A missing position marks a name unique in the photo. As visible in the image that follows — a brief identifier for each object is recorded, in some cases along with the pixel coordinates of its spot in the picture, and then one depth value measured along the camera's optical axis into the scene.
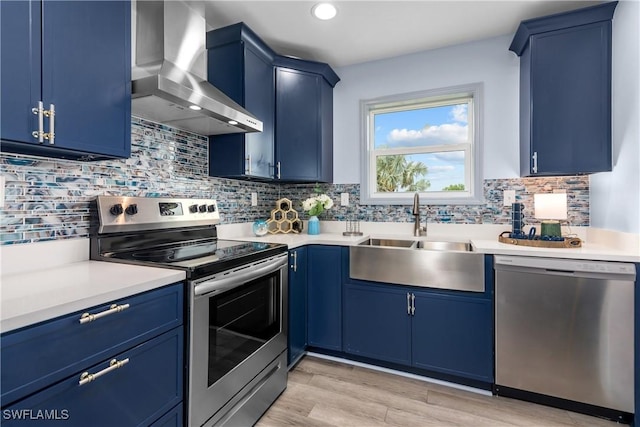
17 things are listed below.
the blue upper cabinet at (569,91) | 1.93
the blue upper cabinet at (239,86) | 2.17
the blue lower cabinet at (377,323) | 2.10
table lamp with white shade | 2.03
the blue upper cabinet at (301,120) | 2.53
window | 2.59
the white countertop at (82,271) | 0.87
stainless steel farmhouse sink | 1.92
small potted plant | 2.69
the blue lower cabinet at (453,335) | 1.91
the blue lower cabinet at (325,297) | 2.28
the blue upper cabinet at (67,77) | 1.04
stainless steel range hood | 1.58
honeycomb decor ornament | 2.79
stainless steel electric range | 1.31
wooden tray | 1.88
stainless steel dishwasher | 1.64
